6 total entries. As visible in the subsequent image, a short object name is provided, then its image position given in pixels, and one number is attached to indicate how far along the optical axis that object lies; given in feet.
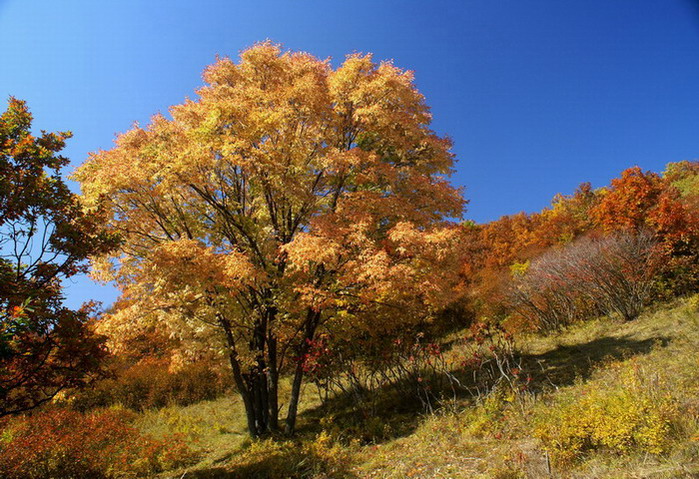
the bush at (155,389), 54.85
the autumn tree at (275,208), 26.21
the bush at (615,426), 15.55
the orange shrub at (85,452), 25.25
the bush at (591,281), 48.80
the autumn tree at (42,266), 18.76
